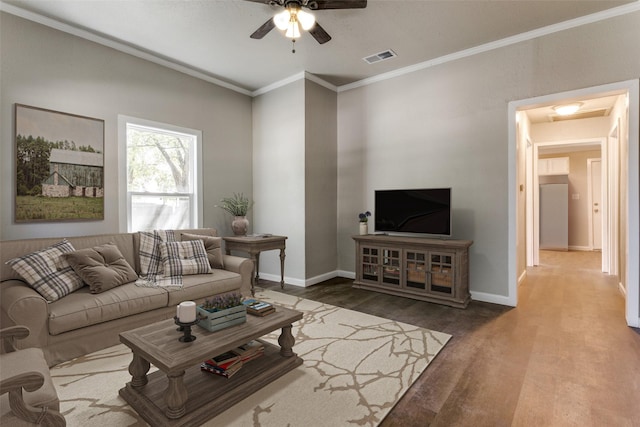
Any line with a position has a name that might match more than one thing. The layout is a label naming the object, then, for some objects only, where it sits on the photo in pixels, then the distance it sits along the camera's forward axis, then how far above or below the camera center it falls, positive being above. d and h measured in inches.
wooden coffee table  66.2 -40.1
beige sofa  88.7 -28.4
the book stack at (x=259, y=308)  89.3 -26.5
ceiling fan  102.6 +65.0
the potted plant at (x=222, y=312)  78.6 -24.6
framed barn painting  120.9 +19.5
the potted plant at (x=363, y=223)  185.3 -5.5
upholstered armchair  46.8 -27.0
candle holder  71.9 -26.2
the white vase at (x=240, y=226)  181.9 -6.8
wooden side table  164.7 -16.1
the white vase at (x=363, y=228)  185.6 -8.4
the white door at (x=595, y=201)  316.2 +11.1
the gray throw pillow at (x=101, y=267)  106.3 -18.2
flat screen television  153.8 +1.1
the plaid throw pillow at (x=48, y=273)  98.1 -18.2
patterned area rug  70.5 -43.6
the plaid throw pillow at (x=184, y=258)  131.7 -18.6
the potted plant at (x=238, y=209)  182.5 +2.9
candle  71.4 -21.7
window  153.1 +20.1
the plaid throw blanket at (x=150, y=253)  131.5 -16.3
